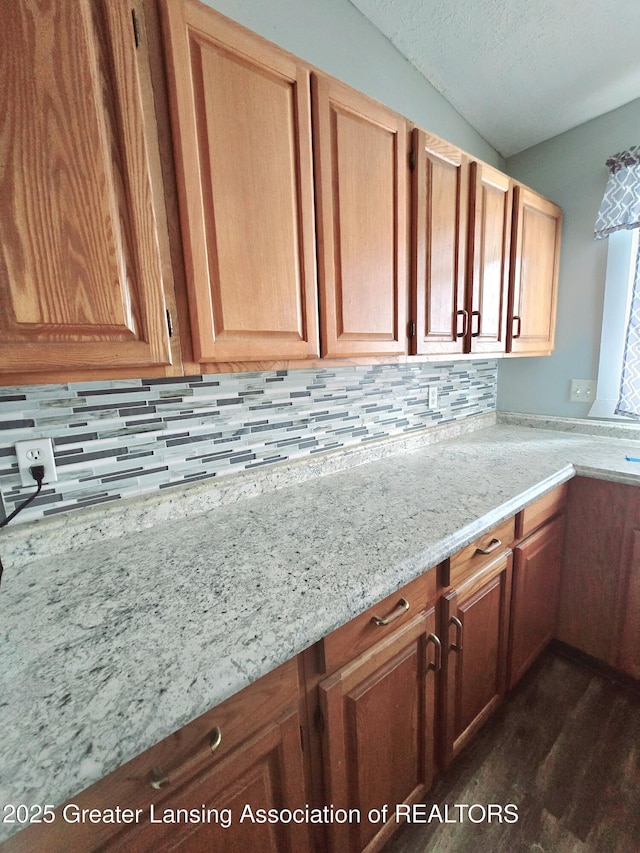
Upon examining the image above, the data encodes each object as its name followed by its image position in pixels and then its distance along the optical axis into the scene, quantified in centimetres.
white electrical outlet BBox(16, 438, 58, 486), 79
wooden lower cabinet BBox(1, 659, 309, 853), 45
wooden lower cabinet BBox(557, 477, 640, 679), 133
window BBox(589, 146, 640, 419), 154
